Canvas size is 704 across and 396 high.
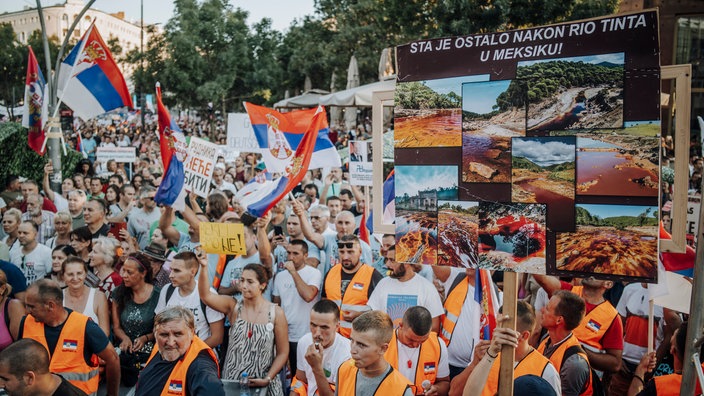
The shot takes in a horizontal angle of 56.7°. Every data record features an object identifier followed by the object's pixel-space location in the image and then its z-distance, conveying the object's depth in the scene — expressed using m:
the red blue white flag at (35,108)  11.77
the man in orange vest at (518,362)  3.40
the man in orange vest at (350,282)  5.90
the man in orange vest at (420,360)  4.74
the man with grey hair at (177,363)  4.22
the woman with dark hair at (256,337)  5.35
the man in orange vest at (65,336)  4.93
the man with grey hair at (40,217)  9.16
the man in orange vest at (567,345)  4.39
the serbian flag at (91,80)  11.48
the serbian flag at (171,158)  7.55
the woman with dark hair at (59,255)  6.92
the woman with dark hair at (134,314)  5.95
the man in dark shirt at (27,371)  3.88
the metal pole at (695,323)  2.84
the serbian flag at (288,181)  6.41
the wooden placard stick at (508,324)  3.37
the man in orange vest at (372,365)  3.82
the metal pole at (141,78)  30.95
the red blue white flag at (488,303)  4.02
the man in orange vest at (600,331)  5.23
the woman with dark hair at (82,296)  5.77
